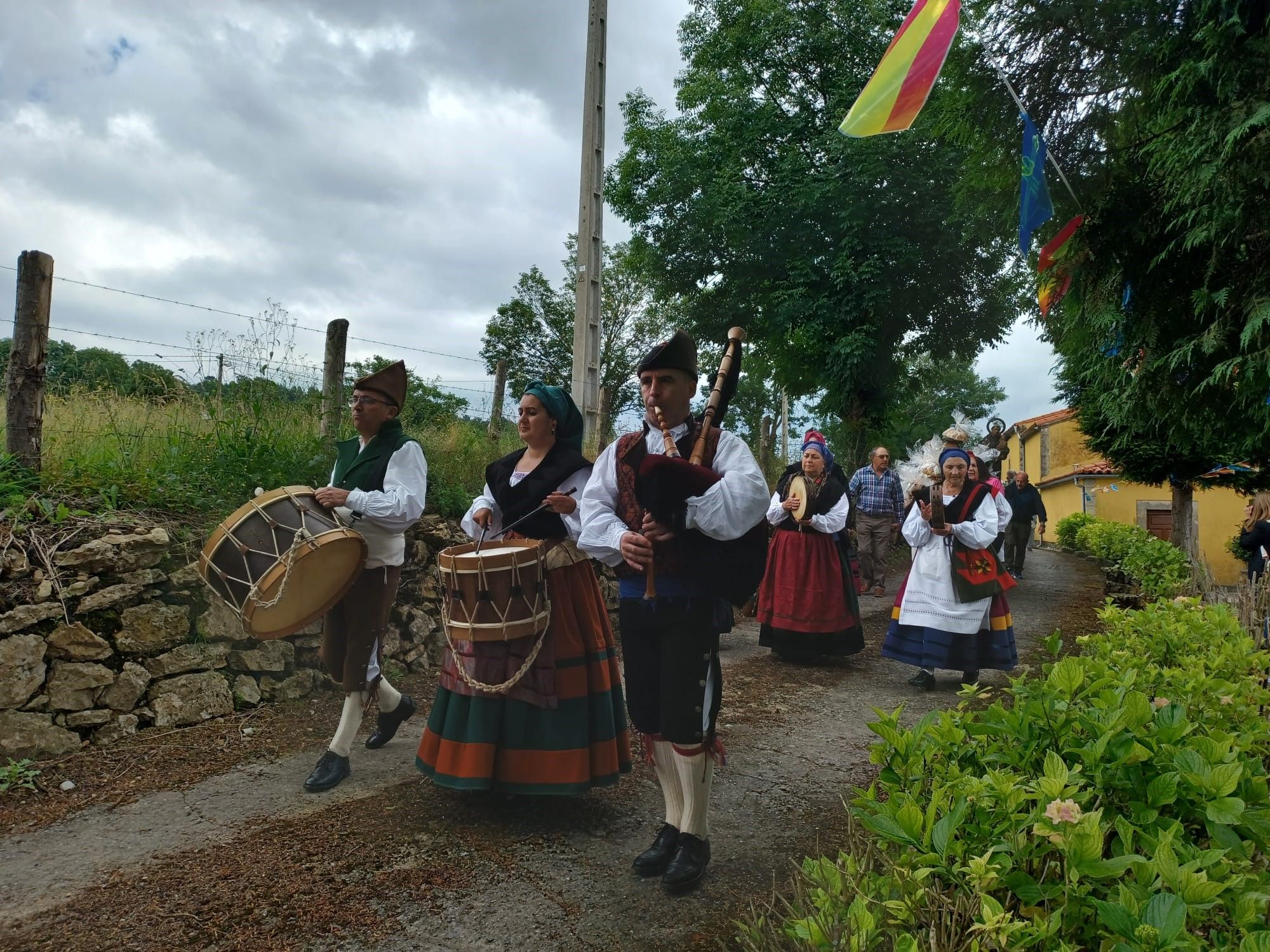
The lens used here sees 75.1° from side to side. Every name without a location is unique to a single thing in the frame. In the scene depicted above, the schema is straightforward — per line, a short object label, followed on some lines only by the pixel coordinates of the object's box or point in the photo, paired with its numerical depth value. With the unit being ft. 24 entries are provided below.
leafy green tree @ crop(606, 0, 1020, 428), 51.72
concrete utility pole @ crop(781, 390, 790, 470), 114.44
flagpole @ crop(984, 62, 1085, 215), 14.05
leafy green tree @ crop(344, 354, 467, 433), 28.14
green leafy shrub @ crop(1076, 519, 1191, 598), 27.12
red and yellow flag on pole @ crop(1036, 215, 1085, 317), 14.11
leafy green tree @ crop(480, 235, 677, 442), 102.01
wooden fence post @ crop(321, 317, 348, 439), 22.06
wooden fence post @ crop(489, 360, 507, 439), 30.19
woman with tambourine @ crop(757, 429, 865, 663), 22.36
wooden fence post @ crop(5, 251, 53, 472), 16.07
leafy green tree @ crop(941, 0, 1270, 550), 11.78
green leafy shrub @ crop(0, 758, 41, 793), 12.65
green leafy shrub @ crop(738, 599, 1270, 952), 4.22
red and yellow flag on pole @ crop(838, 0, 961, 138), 14.34
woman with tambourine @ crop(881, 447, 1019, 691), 19.74
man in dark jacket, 45.06
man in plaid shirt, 36.94
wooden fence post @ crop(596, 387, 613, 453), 33.60
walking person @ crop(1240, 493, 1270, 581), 22.00
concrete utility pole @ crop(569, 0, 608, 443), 29.14
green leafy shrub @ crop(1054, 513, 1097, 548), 78.09
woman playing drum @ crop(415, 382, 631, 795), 11.07
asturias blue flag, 14.49
